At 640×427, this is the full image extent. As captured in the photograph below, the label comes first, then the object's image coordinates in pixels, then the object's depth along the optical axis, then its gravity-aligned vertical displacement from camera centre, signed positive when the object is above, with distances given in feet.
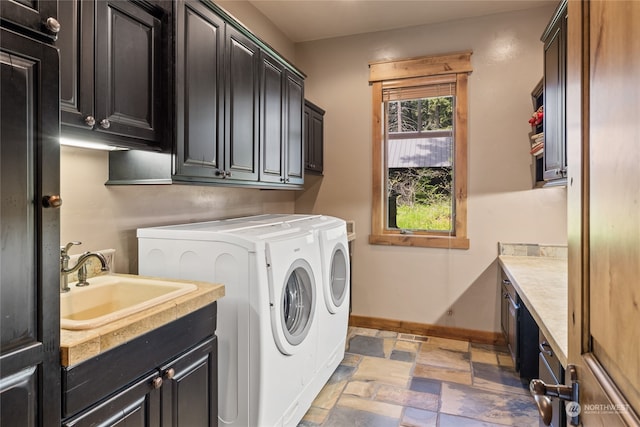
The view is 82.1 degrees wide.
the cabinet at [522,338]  7.69 -2.79
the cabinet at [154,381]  3.38 -1.84
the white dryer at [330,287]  7.71 -1.77
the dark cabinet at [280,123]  8.40 +2.18
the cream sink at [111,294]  4.99 -1.19
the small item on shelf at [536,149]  9.21 +1.62
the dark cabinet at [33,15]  2.56 +1.43
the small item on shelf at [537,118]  9.17 +2.37
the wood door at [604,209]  1.62 +0.00
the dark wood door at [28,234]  2.48 -0.16
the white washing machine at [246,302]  5.47 -1.39
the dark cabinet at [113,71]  4.34 +1.86
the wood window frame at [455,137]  11.12 +2.32
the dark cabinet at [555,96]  6.15 +2.08
